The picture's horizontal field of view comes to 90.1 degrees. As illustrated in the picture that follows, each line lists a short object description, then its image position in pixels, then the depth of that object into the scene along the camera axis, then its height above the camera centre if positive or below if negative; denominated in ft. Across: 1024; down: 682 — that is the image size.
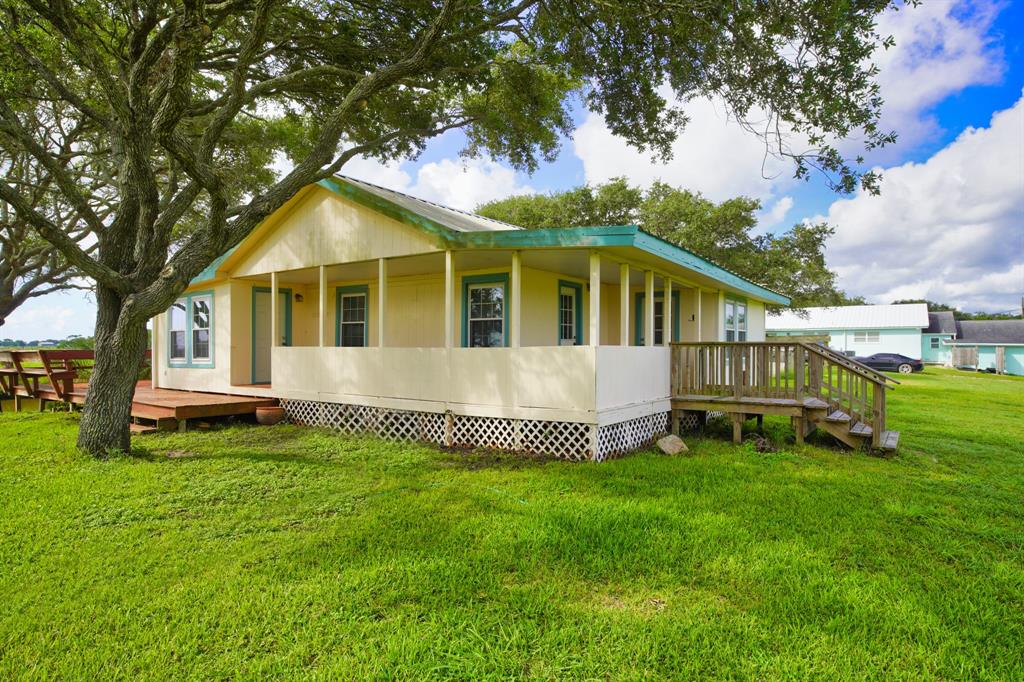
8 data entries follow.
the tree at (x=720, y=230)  74.33 +17.47
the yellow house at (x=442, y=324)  23.54 +1.70
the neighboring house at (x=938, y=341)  124.36 +1.37
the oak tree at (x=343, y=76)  21.47 +14.25
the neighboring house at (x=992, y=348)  114.52 -0.33
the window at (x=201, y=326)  39.04 +1.76
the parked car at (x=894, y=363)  95.96 -3.11
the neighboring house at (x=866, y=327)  117.39 +4.61
